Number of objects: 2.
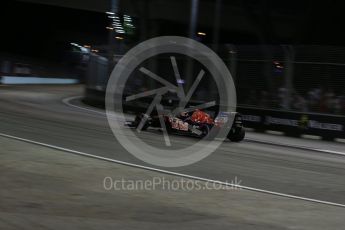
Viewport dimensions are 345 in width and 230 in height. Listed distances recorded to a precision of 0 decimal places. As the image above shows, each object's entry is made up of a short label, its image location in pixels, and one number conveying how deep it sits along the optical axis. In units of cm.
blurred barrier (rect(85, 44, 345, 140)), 2066
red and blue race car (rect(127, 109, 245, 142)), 1570
